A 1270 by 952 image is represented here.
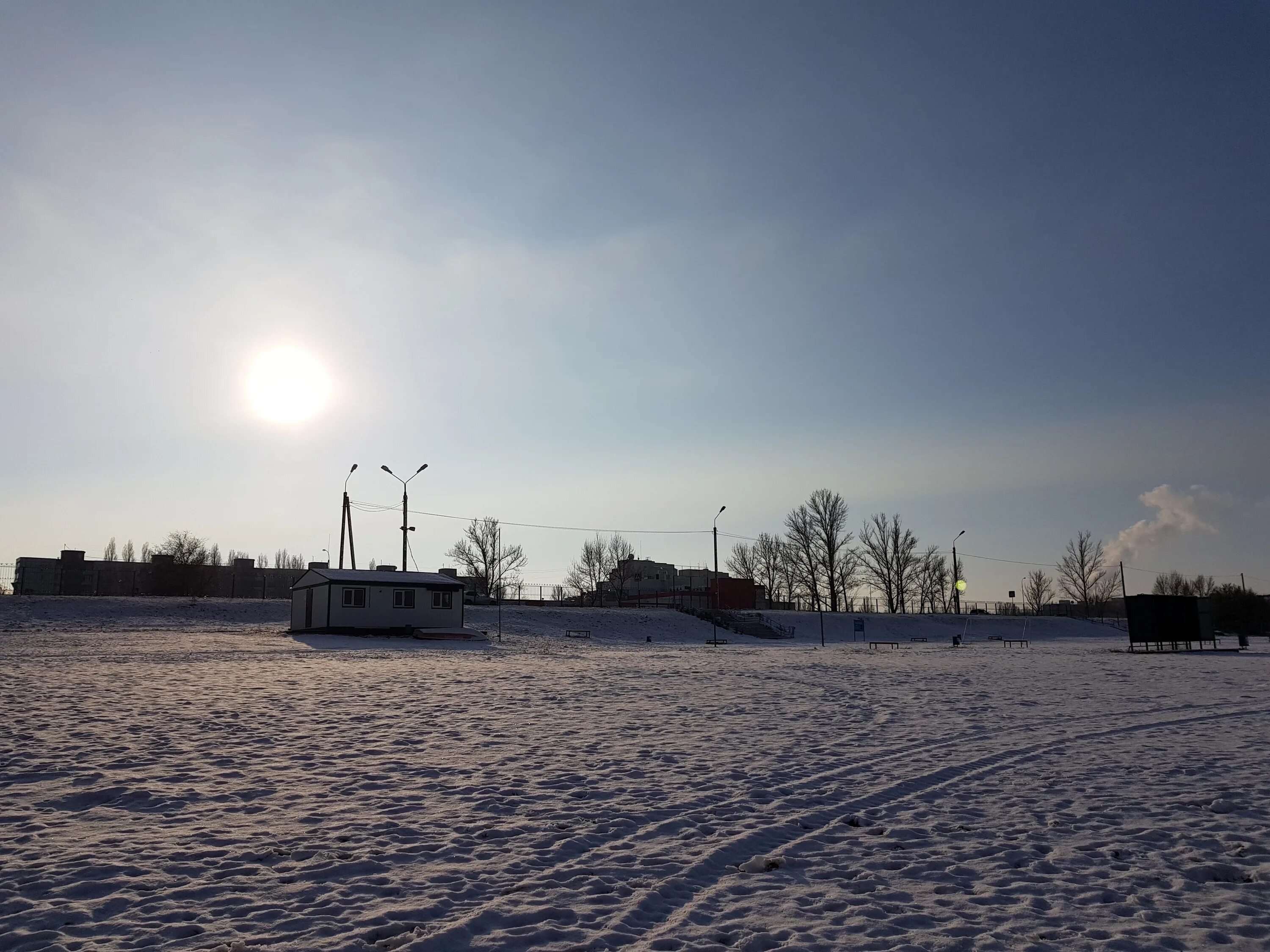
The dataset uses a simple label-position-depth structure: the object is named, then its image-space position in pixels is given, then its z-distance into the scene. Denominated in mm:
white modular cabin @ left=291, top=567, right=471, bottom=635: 43406
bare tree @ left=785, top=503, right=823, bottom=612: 102375
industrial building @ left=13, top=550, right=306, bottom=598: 80062
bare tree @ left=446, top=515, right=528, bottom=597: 105375
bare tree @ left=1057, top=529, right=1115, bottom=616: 116625
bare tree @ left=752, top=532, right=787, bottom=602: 114562
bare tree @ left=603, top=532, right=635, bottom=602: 110369
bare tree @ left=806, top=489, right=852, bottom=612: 101062
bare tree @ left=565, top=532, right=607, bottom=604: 121688
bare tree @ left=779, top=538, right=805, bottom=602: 105500
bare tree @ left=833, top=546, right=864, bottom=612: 100375
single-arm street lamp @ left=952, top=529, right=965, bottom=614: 81750
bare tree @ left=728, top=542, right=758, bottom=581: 117500
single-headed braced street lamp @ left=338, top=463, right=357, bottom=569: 55562
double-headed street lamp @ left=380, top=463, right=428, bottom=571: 52844
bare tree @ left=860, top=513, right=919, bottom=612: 104562
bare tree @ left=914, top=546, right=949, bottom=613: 109438
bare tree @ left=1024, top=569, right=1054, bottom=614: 126875
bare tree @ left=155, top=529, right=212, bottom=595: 79812
